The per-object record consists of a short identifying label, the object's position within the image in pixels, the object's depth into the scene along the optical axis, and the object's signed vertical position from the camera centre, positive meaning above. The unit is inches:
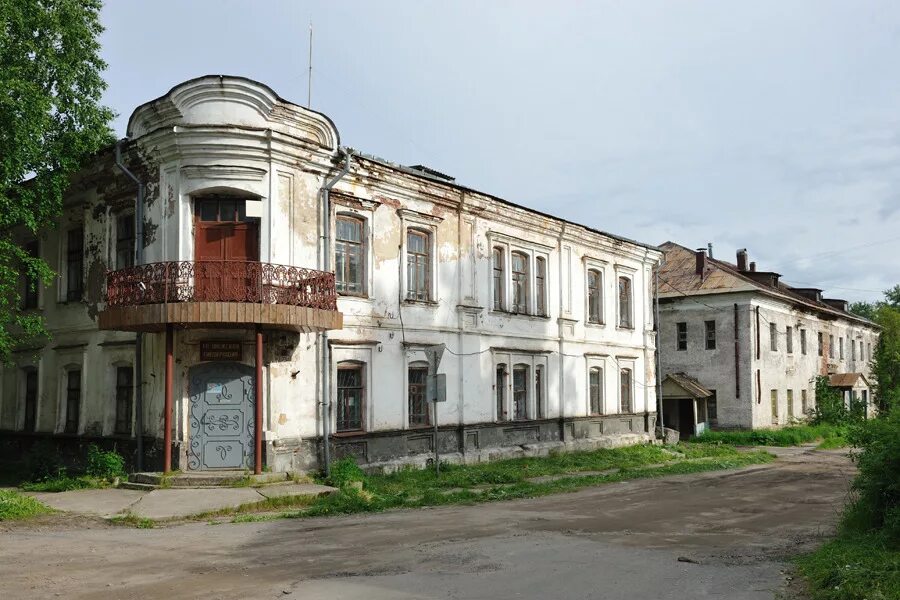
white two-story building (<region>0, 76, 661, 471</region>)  610.2 +55.5
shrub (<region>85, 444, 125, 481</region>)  629.9 -75.3
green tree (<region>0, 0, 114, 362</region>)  607.5 +209.4
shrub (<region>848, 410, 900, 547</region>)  346.3 -53.6
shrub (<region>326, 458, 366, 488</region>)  617.7 -83.7
